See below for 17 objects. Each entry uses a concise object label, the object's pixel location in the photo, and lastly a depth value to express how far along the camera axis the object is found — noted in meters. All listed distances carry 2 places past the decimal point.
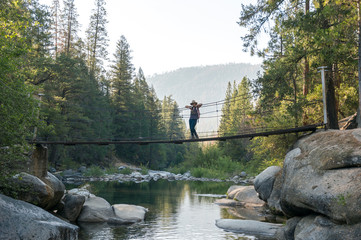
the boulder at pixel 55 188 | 12.24
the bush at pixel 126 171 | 33.86
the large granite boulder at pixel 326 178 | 7.32
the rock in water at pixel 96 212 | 12.28
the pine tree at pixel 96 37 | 43.53
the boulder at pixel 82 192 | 15.00
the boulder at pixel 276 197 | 12.74
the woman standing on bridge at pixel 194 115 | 13.44
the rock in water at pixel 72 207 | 12.22
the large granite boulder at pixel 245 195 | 16.38
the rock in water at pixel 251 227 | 10.55
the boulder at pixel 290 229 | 9.08
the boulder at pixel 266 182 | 13.64
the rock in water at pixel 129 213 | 12.45
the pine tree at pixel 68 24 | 40.41
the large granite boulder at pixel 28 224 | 7.24
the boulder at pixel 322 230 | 7.05
